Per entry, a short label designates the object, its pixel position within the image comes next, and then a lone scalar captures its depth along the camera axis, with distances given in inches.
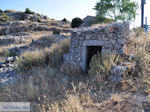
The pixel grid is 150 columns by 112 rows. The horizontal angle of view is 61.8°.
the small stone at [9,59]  308.2
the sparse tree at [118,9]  653.3
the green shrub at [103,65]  154.6
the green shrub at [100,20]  670.5
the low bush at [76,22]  818.0
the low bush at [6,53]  384.3
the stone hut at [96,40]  186.4
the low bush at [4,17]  1035.4
